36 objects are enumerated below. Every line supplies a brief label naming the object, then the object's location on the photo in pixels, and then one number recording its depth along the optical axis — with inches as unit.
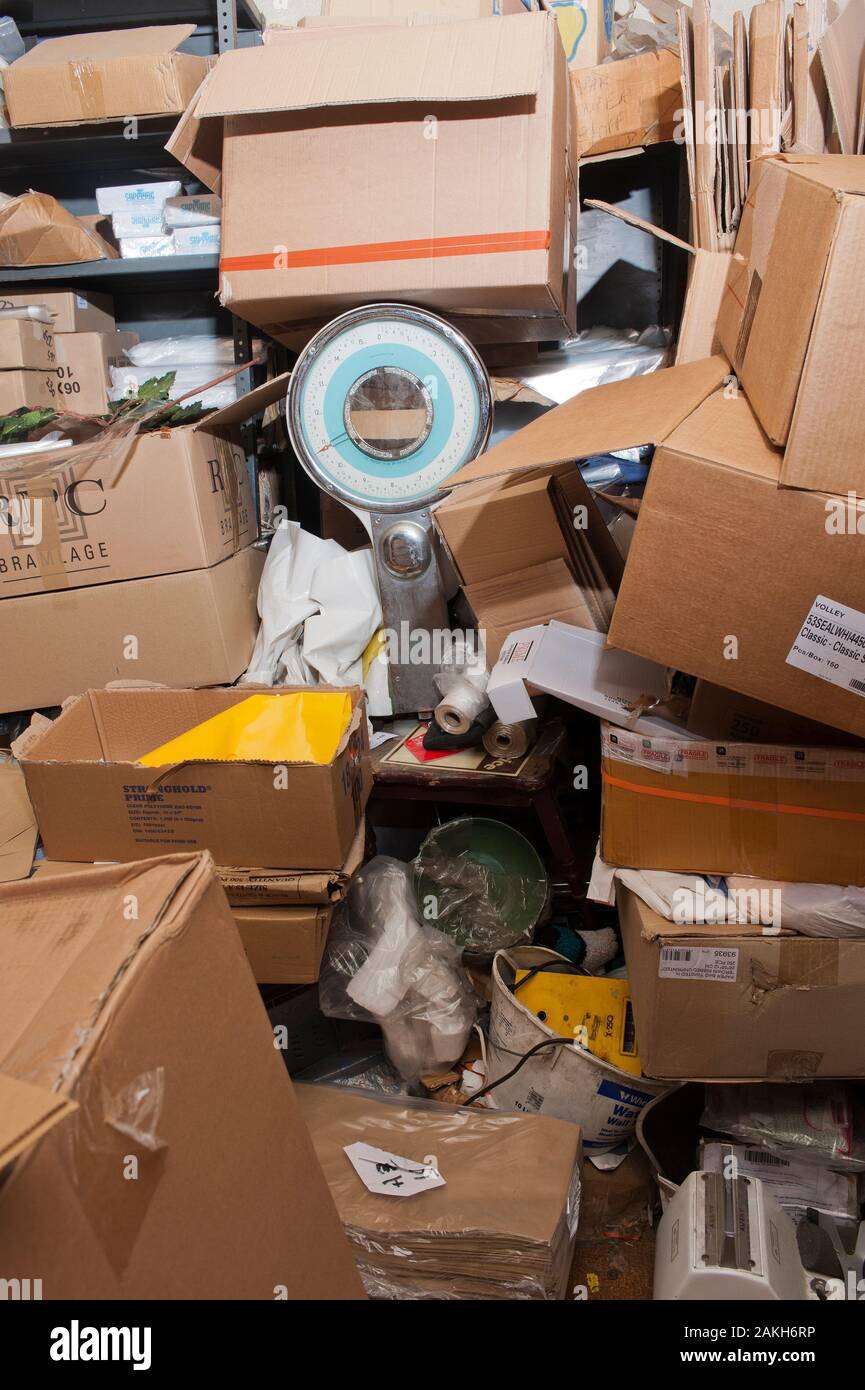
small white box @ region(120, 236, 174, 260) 72.5
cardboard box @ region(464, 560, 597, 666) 62.1
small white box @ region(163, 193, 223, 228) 70.6
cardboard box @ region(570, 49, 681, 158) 67.4
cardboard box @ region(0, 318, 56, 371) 68.7
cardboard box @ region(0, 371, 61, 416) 69.3
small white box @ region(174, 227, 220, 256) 70.7
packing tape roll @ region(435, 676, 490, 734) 60.7
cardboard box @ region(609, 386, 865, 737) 38.4
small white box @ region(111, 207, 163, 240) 72.5
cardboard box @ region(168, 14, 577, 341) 55.9
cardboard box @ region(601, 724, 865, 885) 48.1
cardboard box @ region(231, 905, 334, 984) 53.1
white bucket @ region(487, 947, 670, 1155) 56.6
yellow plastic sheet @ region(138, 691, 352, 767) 53.3
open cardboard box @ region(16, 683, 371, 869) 51.1
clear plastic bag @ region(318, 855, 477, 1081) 61.1
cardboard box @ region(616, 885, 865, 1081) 48.5
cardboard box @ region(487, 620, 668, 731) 52.5
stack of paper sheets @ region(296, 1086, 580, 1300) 47.6
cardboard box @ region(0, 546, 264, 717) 64.5
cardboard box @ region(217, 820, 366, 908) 52.6
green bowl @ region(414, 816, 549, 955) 67.4
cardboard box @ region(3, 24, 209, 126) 68.6
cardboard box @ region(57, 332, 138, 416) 73.5
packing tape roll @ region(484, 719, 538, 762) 60.7
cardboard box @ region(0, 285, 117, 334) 73.1
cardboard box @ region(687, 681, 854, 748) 49.4
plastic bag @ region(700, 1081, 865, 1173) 53.3
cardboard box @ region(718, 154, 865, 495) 35.8
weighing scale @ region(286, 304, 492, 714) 59.7
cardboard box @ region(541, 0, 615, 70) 70.7
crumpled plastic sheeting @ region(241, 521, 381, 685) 66.7
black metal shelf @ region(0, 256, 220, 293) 70.8
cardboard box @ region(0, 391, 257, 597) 62.5
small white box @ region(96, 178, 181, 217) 72.2
